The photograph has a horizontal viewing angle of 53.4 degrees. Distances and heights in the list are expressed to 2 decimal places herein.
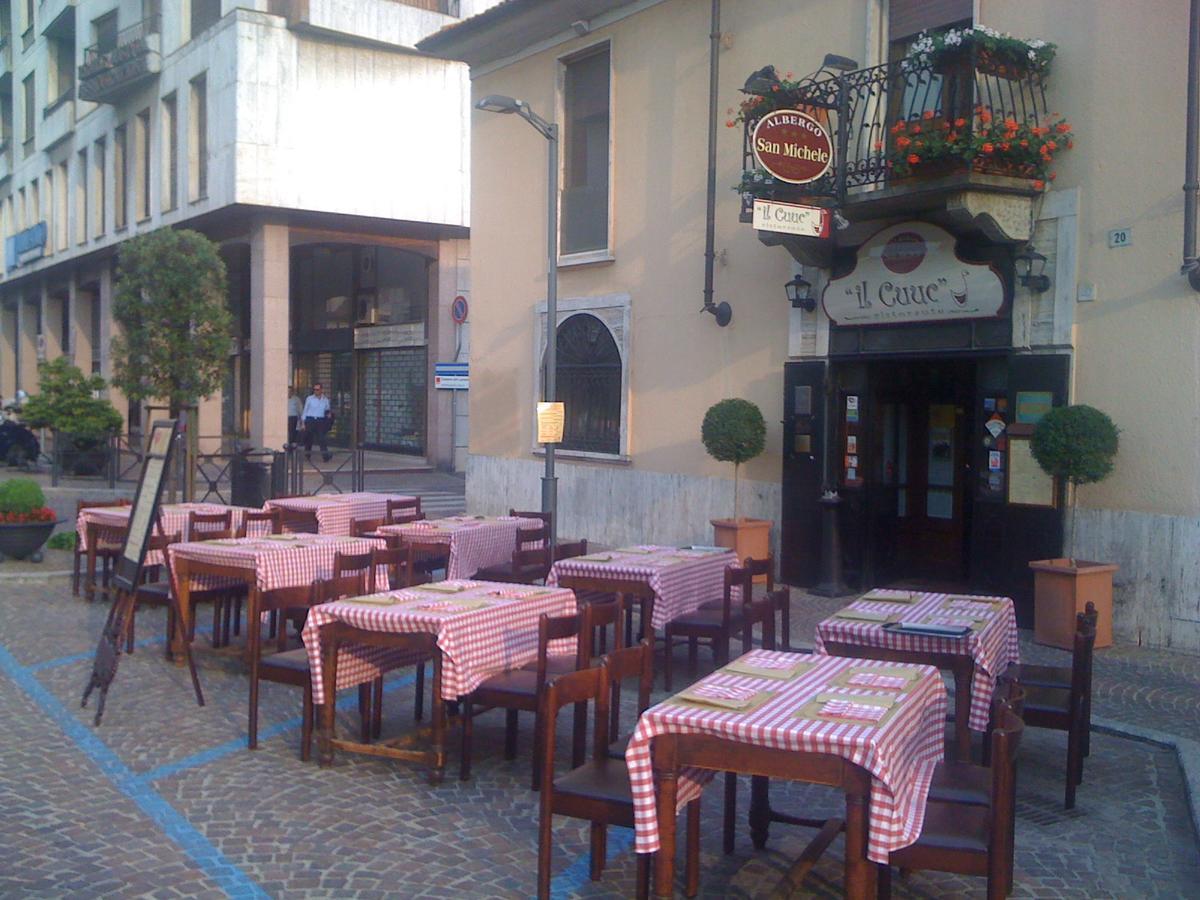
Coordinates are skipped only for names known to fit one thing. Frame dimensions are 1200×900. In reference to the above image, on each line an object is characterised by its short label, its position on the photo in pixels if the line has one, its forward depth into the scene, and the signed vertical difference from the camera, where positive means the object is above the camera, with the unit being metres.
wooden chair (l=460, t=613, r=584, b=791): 5.65 -1.30
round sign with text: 10.59 +2.58
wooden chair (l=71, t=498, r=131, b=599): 11.12 -1.17
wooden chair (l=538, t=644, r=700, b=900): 4.34 -1.34
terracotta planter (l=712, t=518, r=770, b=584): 12.18 -1.07
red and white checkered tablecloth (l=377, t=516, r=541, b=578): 9.95 -0.92
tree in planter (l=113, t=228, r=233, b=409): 16.47 +1.51
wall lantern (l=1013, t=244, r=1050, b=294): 10.23 +1.43
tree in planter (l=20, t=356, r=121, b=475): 23.39 +0.19
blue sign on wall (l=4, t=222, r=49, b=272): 37.41 +5.86
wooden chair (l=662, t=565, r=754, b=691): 7.95 -1.31
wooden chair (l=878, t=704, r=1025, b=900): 3.85 -1.36
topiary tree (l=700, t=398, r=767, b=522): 12.26 +0.01
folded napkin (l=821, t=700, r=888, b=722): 4.03 -0.95
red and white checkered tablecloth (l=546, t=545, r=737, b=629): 8.21 -1.00
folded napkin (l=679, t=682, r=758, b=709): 4.18 -0.95
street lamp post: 12.90 +1.99
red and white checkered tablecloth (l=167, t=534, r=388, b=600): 8.37 -0.93
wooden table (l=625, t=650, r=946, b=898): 3.79 -1.07
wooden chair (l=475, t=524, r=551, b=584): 9.30 -1.11
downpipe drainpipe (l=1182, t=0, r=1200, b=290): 9.14 +2.11
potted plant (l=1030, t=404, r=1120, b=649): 9.45 -1.03
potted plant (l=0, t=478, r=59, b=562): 12.82 -1.04
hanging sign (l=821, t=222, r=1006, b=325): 10.68 +1.41
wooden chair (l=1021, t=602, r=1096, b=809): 5.85 -1.35
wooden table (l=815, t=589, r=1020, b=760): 5.75 -1.05
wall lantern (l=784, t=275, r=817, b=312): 12.02 +1.41
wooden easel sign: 7.12 -0.83
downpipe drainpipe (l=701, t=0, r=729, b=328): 12.97 +2.71
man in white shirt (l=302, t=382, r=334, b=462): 26.66 +0.20
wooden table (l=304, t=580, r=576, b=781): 5.91 -1.08
